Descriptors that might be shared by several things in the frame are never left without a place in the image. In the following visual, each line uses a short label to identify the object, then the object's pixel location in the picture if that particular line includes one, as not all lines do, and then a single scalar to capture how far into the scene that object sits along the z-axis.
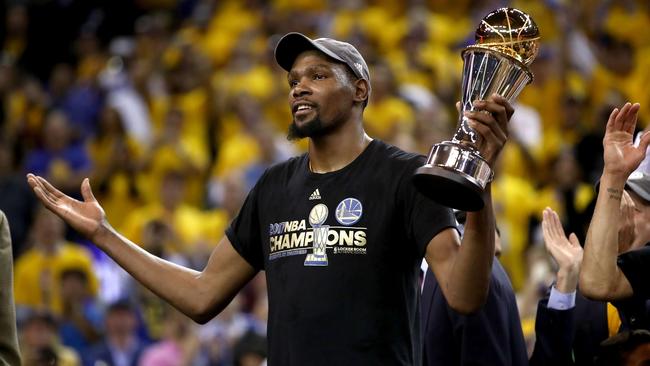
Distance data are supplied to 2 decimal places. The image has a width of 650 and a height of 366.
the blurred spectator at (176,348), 16.55
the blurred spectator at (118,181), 21.47
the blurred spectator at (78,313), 17.78
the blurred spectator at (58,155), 22.39
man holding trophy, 7.73
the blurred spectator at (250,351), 15.06
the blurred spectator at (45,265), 18.97
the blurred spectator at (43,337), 15.20
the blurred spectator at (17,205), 20.62
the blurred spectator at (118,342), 16.86
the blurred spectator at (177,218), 19.86
